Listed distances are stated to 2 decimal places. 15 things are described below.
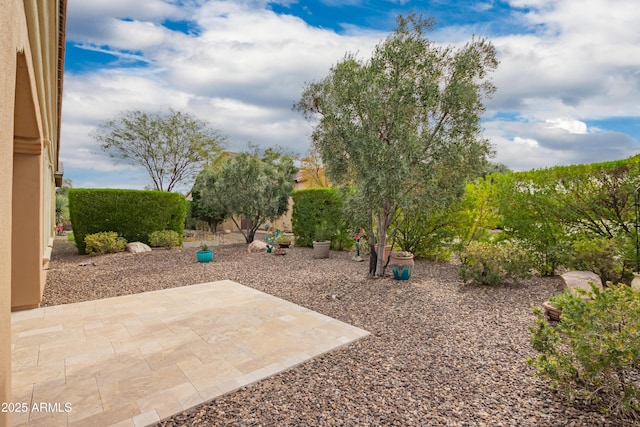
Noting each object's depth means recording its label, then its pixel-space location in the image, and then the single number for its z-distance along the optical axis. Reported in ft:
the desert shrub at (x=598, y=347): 8.02
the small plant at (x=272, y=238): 40.75
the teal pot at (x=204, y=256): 32.37
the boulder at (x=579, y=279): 18.15
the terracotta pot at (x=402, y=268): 23.59
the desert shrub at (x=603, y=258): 19.66
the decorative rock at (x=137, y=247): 36.47
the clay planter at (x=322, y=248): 35.99
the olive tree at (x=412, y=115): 20.40
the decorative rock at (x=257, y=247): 40.34
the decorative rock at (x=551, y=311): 15.03
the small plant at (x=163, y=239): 39.65
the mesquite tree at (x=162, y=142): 68.59
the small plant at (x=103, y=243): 34.83
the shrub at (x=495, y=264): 21.39
